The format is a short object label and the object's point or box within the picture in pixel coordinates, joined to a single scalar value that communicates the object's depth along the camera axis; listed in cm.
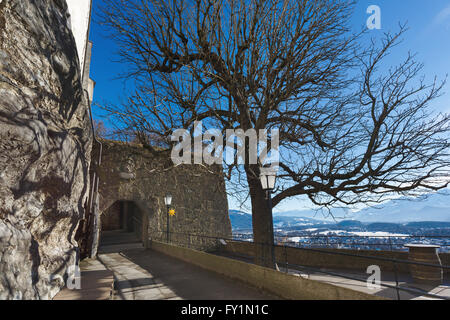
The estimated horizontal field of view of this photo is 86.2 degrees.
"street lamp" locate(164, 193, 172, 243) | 1299
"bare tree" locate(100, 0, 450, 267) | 643
